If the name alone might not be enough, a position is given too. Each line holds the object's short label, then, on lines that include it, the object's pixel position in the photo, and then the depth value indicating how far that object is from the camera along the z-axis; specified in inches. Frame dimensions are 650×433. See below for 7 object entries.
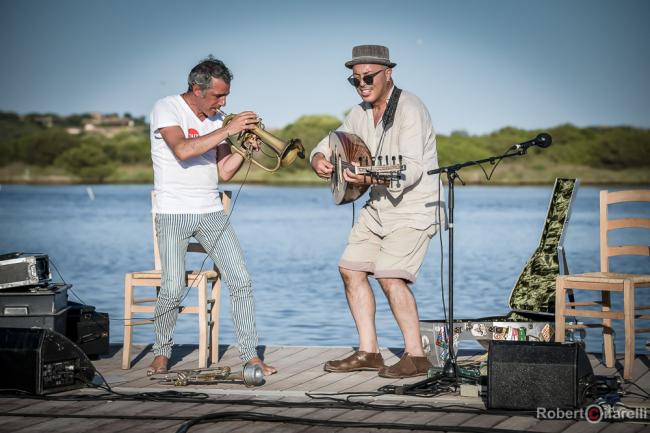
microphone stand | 408.8
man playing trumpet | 460.1
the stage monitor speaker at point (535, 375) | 372.2
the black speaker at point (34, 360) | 410.0
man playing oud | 455.8
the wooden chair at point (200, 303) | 476.7
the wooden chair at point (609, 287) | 450.0
